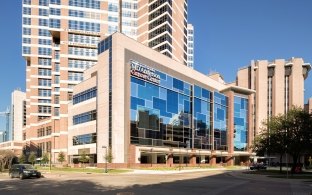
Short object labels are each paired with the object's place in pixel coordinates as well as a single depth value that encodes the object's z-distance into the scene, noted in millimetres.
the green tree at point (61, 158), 55726
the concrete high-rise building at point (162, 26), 76050
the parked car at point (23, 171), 26202
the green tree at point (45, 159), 62605
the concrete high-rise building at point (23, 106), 135194
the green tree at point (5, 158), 38552
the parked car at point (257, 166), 45979
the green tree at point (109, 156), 42155
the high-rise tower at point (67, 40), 71766
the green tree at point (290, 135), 34200
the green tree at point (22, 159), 69354
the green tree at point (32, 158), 64450
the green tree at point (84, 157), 48427
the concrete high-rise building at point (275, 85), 94319
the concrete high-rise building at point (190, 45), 125526
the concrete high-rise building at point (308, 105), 106907
